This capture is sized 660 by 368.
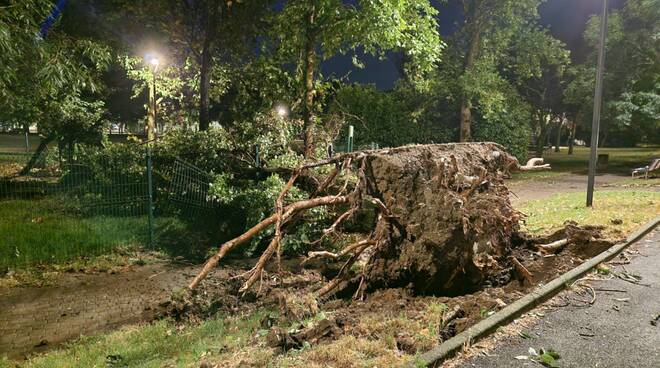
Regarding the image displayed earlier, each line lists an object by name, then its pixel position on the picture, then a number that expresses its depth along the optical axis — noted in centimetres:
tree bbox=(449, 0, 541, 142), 2158
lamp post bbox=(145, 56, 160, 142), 1694
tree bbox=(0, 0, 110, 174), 776
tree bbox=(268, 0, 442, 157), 1212
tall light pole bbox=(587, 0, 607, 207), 1087
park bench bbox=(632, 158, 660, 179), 1942
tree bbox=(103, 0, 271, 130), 1441
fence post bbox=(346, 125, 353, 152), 1402
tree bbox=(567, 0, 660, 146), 2180
